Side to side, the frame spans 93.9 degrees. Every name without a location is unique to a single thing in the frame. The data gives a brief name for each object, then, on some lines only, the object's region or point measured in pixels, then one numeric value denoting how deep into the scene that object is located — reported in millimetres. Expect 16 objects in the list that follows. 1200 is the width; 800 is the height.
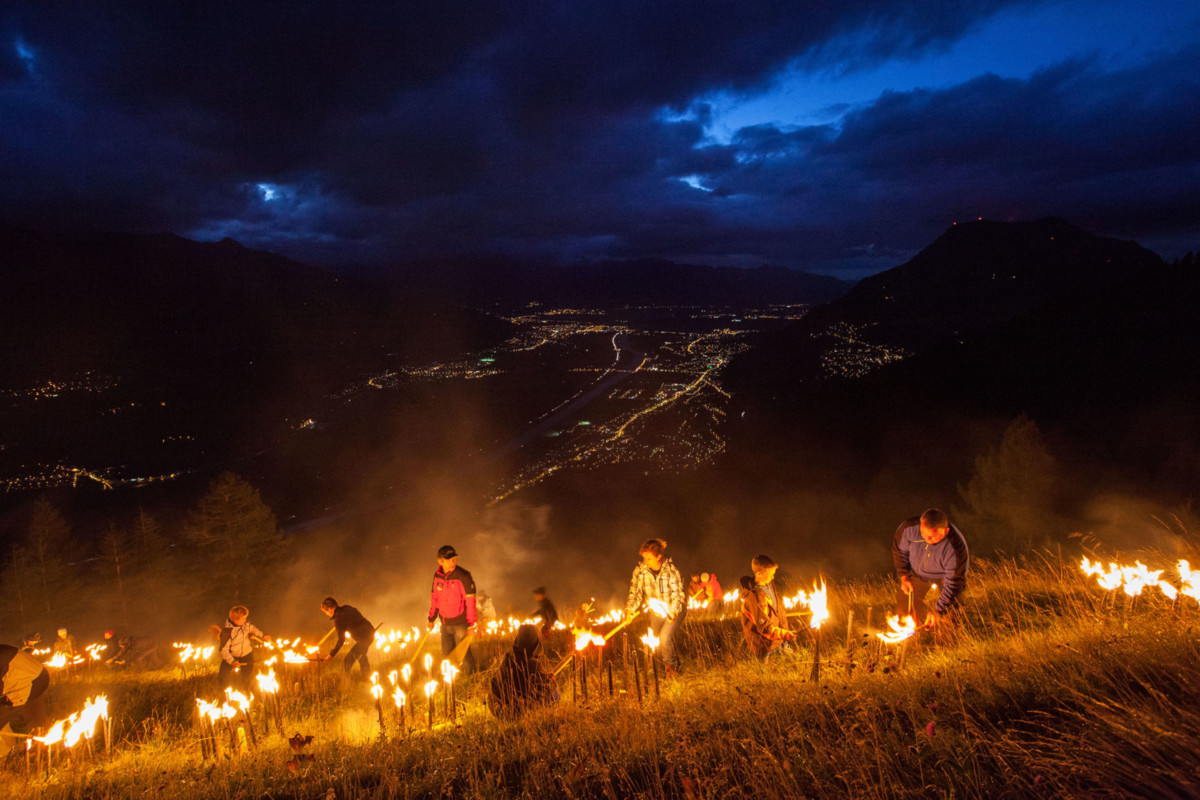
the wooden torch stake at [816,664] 4551
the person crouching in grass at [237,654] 7746
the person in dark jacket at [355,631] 8227
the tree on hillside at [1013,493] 29562
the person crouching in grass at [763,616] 6235
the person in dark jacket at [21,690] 5492
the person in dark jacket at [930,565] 5602
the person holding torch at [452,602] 7848
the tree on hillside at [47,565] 29906
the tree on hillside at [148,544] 33031
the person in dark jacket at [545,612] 8657
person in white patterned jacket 6477
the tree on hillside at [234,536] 31719
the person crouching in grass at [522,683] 5293
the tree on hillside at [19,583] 29219
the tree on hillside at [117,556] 31719
